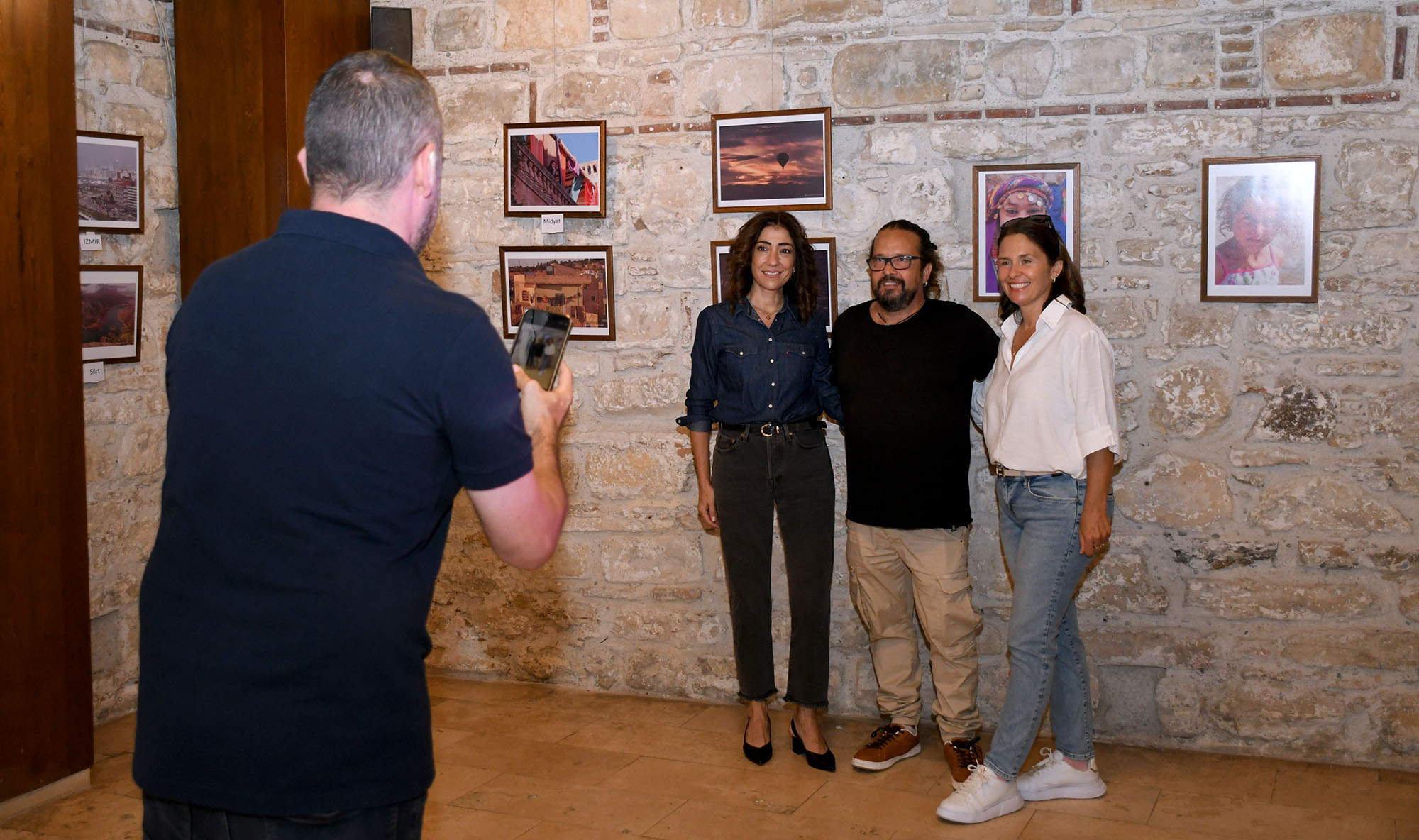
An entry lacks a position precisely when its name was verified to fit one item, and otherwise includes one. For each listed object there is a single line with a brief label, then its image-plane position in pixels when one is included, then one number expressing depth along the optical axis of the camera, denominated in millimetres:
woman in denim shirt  4078
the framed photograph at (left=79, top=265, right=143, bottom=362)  4441
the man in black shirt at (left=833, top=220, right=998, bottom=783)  3891
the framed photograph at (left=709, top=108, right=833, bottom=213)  4469
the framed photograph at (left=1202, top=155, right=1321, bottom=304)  3951
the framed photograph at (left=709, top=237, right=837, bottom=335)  4465
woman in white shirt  3465
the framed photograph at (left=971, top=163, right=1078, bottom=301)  4172
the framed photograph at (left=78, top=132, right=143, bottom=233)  4441
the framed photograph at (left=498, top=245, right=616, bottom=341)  4824
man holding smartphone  1476
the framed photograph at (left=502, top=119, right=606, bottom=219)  4793
